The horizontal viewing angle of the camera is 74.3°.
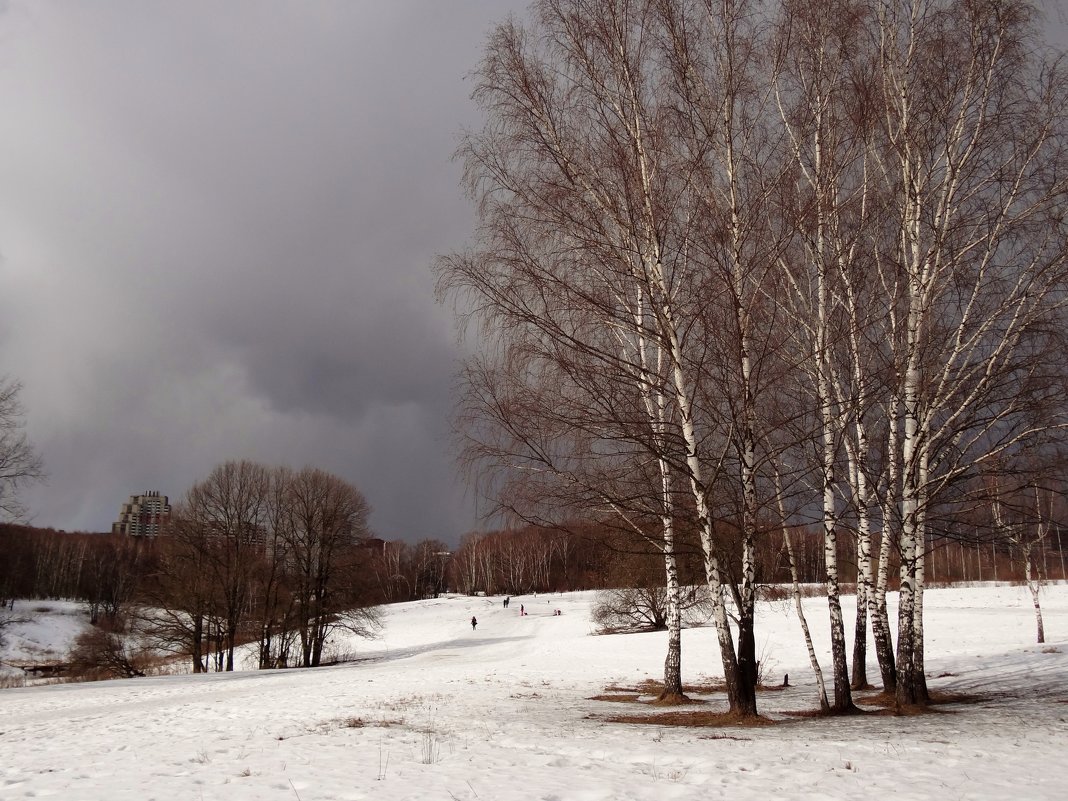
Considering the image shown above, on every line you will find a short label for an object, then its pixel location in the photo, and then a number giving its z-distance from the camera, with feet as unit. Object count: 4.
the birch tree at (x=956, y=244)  36.09
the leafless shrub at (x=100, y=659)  101.96
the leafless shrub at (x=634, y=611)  127.75
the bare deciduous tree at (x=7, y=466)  66.80
